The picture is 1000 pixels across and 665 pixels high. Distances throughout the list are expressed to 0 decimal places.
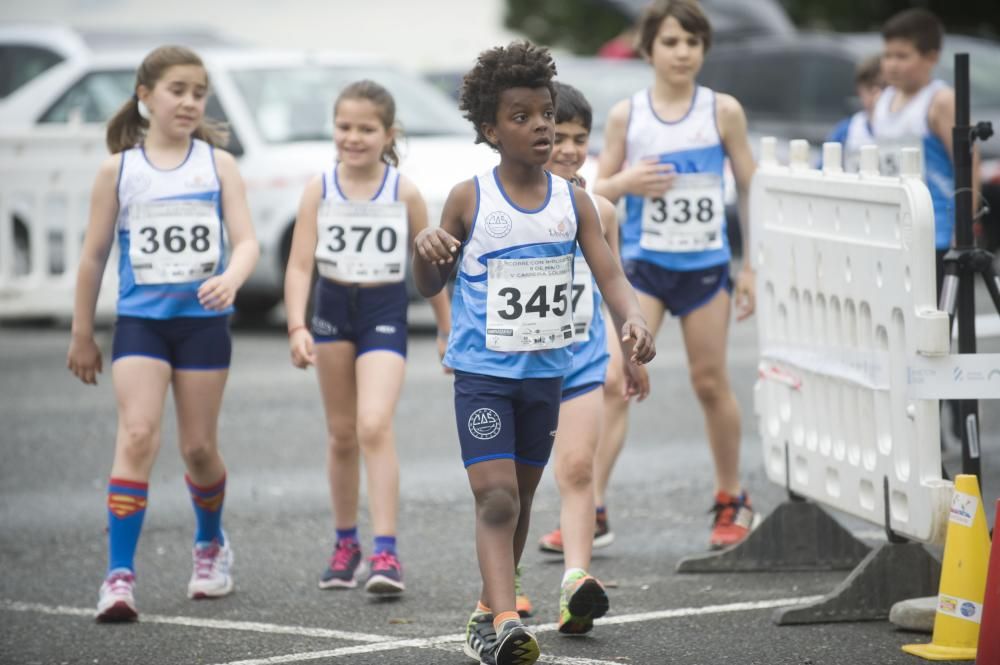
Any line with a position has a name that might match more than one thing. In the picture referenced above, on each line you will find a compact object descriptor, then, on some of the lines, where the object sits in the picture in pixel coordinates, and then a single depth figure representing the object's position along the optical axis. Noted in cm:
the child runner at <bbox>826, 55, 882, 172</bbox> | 1916
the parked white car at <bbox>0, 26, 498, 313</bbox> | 2575
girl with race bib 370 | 1309
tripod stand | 1166
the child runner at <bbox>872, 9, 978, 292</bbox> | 1677
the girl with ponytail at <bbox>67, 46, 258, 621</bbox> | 1262
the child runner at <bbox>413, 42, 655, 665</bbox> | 1054
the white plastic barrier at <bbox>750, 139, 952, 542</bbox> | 1091
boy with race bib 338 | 1441
